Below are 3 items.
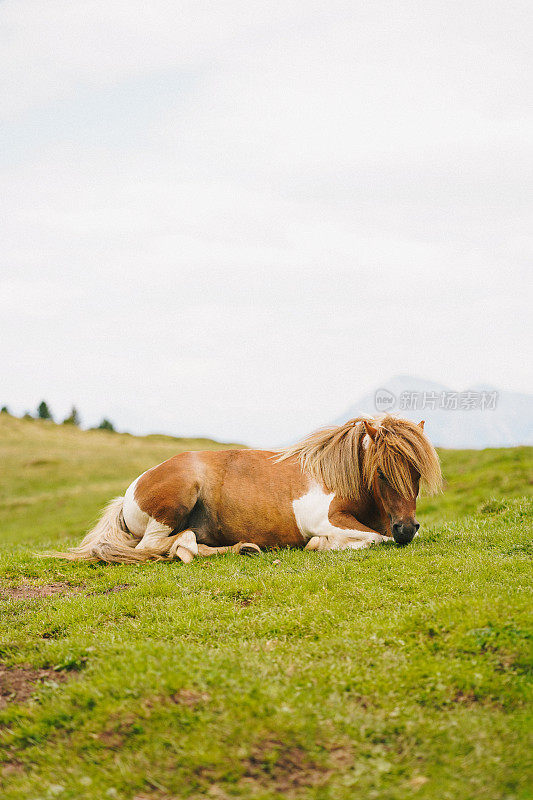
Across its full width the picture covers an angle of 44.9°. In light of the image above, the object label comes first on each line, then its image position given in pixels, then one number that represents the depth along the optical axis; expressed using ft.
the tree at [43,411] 320.50
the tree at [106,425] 304.24
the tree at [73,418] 323.16
